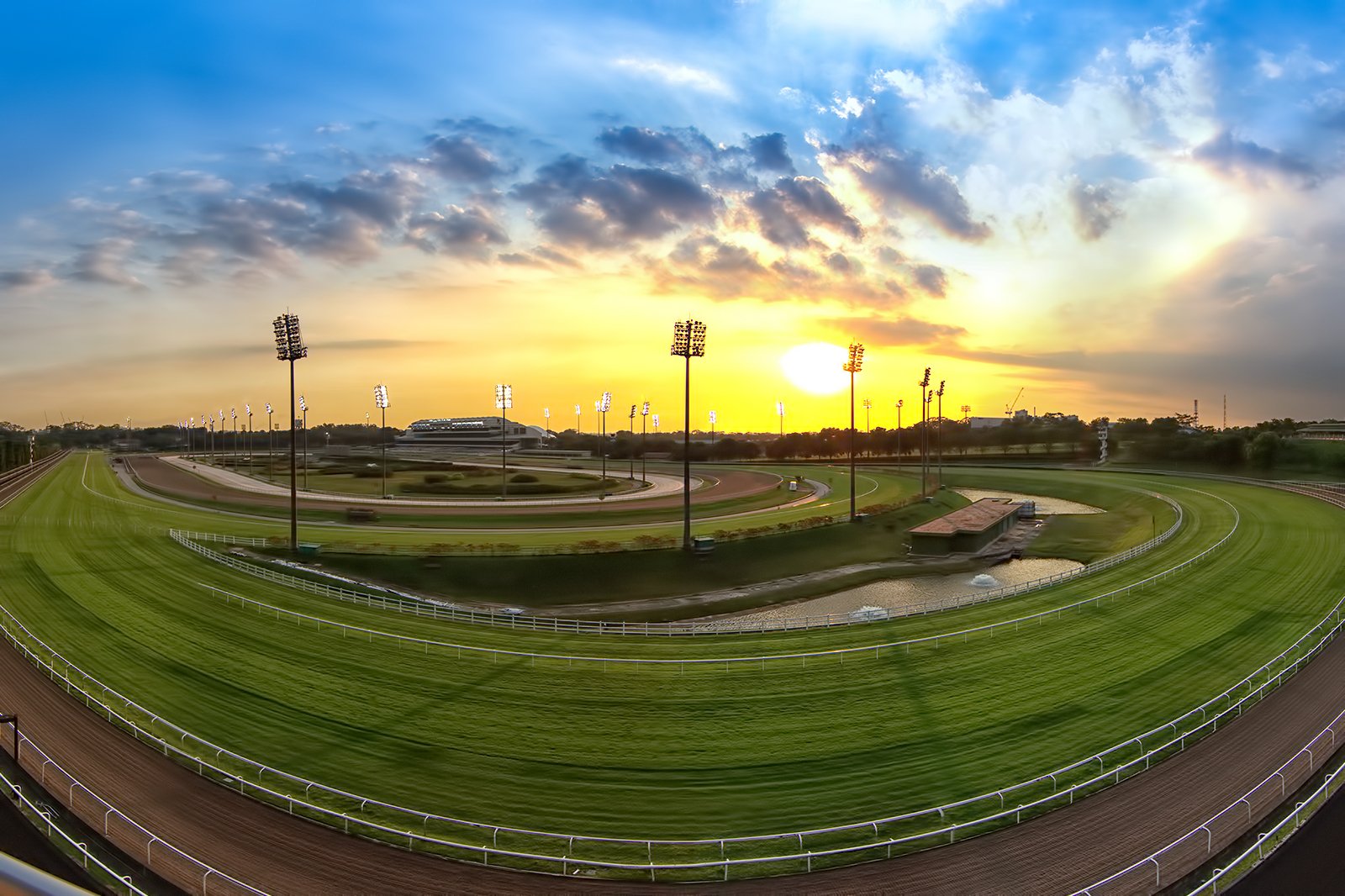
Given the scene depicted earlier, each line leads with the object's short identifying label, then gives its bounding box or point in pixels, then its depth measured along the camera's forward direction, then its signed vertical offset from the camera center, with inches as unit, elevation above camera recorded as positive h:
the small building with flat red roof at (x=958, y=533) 2581.2 -303.6
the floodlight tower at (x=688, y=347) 2245.3 +255.8
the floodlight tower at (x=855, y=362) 2886.3 +268.2
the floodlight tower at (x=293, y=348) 2130.9 +223.1
